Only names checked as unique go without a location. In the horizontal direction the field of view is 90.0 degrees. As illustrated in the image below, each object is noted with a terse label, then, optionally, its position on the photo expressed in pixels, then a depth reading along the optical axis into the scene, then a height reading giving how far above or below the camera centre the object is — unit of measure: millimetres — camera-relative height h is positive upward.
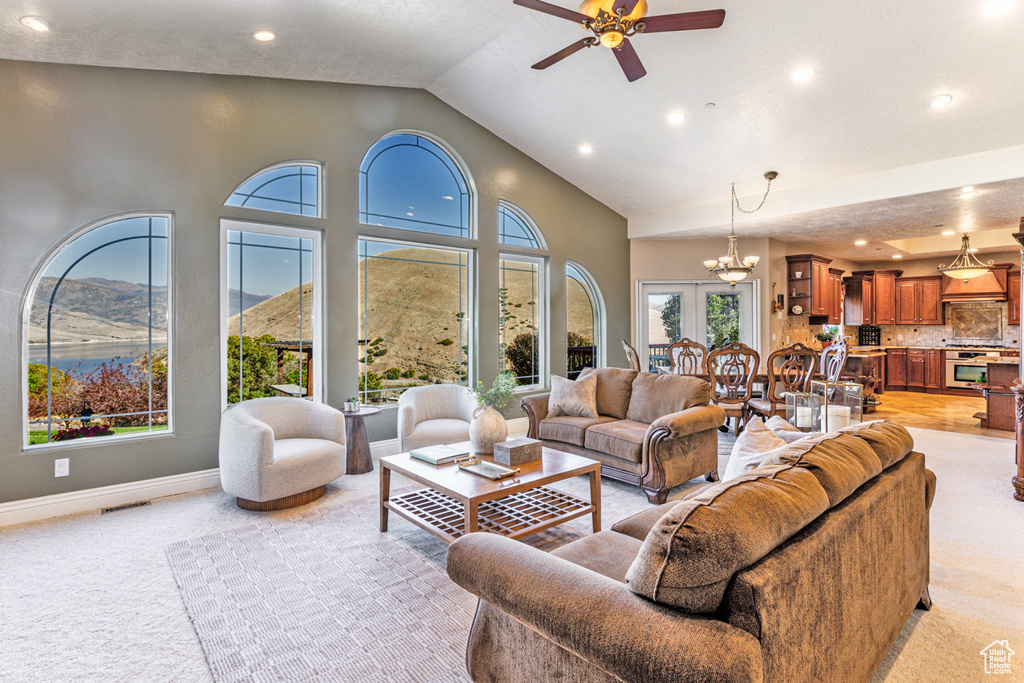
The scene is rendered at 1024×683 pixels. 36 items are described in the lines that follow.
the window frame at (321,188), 4664 +1420
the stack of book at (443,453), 3109 -697
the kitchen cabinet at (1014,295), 8766 +739
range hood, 8938 +906
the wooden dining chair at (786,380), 5066 -420
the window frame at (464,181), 4984 +1670
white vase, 3232 -576
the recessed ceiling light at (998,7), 3211 +2099
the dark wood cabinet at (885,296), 10008 +837
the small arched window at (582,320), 6926 +290
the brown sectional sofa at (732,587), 1077 -608
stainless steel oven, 8984 -573
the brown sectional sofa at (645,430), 3631 -695
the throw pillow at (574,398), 4480 -503
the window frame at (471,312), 5816 +336
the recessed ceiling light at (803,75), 4082 +2141
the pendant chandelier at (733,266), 6066 +883
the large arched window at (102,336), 3523 +64
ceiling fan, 2617 +1708
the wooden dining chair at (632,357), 6695 -215
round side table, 4445 -893
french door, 7785 +393
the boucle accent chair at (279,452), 3410 -764
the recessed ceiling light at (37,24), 2951 +1881
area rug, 1941 -1197
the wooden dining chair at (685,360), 6012 -237
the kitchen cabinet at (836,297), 8852 +751
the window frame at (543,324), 6531 +222
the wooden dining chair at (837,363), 5238 -255
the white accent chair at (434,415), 4246 -655
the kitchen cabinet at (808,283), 8055 +908
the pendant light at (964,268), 7578 +1041
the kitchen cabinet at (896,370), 9938 -609
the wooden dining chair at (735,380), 5332 -430
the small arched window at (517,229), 6141 +1393
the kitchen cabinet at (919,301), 9688 +727
